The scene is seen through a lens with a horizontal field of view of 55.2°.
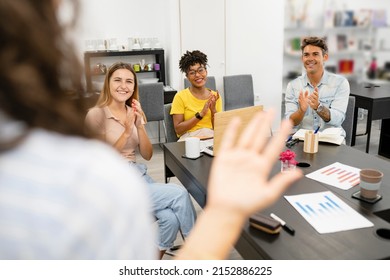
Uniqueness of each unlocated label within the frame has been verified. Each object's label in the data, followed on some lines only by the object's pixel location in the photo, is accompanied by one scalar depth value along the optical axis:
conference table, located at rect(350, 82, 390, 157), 3.48
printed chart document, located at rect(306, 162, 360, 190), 1.54
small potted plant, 1.67
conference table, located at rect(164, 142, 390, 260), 1.08
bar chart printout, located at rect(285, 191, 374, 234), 1.21
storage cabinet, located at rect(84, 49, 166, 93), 4.12
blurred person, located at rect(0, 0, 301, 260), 0.45
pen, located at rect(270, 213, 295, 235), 1.17
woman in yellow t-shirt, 2.61
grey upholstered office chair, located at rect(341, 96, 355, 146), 2.67
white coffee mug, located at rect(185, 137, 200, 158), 1.91
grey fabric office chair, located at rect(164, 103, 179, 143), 2.68
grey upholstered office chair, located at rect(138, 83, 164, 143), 3.74
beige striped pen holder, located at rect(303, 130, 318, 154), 1.92
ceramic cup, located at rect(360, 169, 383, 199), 1.38
